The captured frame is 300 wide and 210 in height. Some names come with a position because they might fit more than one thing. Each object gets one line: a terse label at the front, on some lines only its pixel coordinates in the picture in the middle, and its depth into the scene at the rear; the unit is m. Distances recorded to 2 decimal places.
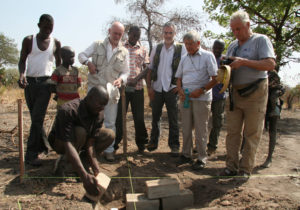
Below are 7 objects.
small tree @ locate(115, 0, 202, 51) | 11.30
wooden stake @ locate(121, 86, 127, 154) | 4.31
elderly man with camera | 3.24
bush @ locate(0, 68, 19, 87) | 17.39
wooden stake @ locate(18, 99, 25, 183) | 3.14
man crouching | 2.86
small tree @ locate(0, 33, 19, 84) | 40.38
